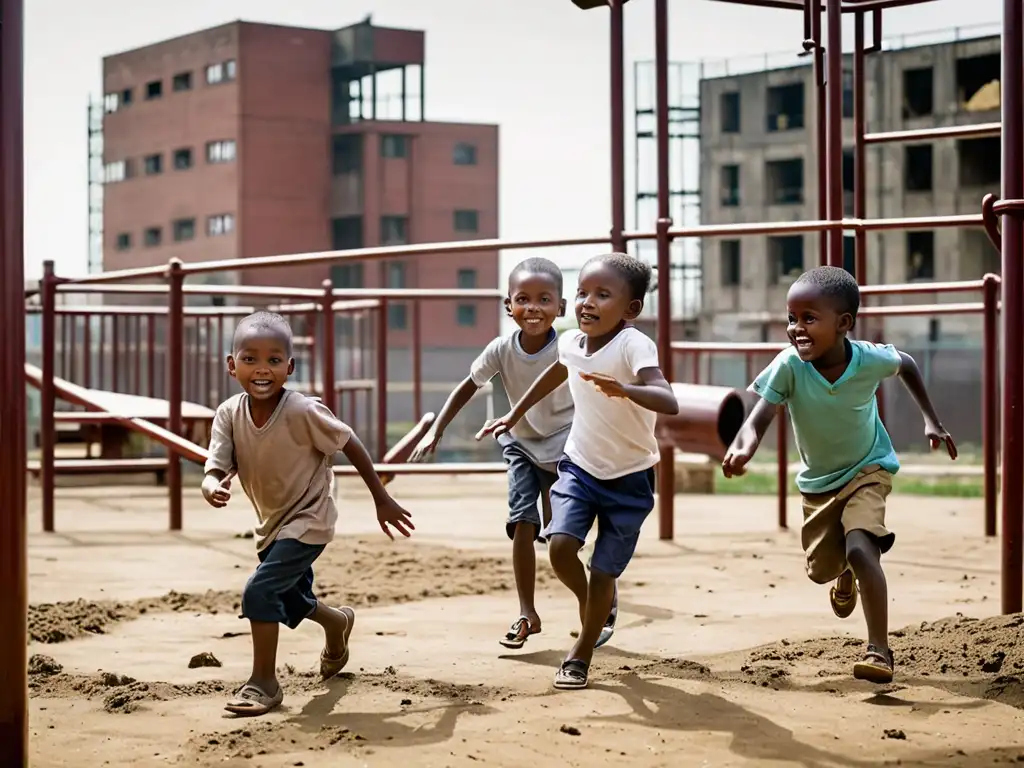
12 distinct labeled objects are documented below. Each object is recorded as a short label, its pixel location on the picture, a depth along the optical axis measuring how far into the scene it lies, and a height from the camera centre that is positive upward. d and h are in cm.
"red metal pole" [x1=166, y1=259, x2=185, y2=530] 823 +6
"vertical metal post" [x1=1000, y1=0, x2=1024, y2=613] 469 +22
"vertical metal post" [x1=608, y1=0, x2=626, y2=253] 725 +126
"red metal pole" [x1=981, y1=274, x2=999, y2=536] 755 -3
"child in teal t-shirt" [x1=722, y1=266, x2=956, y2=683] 402 -11
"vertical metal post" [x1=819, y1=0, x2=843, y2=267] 671 +123
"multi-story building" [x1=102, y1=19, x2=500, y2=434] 3662 +554
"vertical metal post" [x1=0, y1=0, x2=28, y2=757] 293 -1
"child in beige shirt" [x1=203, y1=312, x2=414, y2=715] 380 -21
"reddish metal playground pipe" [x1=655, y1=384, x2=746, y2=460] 619 -16
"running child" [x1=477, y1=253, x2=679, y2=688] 405 -18
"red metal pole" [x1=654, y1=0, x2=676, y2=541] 730 +61
